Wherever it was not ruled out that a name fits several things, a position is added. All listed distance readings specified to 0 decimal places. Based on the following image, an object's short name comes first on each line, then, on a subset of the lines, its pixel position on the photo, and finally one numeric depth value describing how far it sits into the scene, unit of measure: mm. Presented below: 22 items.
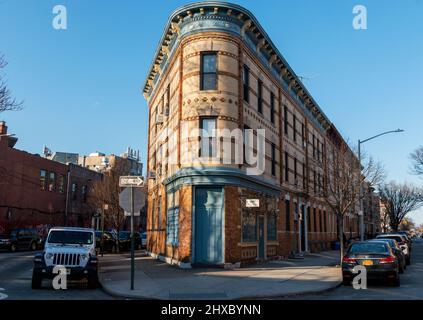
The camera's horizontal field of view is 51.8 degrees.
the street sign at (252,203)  20562
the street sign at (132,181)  13156
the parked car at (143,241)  41438
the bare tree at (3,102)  18594
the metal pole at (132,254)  12797
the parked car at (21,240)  34844
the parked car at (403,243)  24469
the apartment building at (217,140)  19938
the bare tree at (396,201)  78000
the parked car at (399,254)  18655
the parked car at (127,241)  36094
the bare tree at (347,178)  23125
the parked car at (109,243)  33938
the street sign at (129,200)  13289
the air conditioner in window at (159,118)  26031
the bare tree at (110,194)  44938
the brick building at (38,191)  42781
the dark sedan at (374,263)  14414
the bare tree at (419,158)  52250
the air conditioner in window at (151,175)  28897
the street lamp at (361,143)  27027
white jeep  13344
